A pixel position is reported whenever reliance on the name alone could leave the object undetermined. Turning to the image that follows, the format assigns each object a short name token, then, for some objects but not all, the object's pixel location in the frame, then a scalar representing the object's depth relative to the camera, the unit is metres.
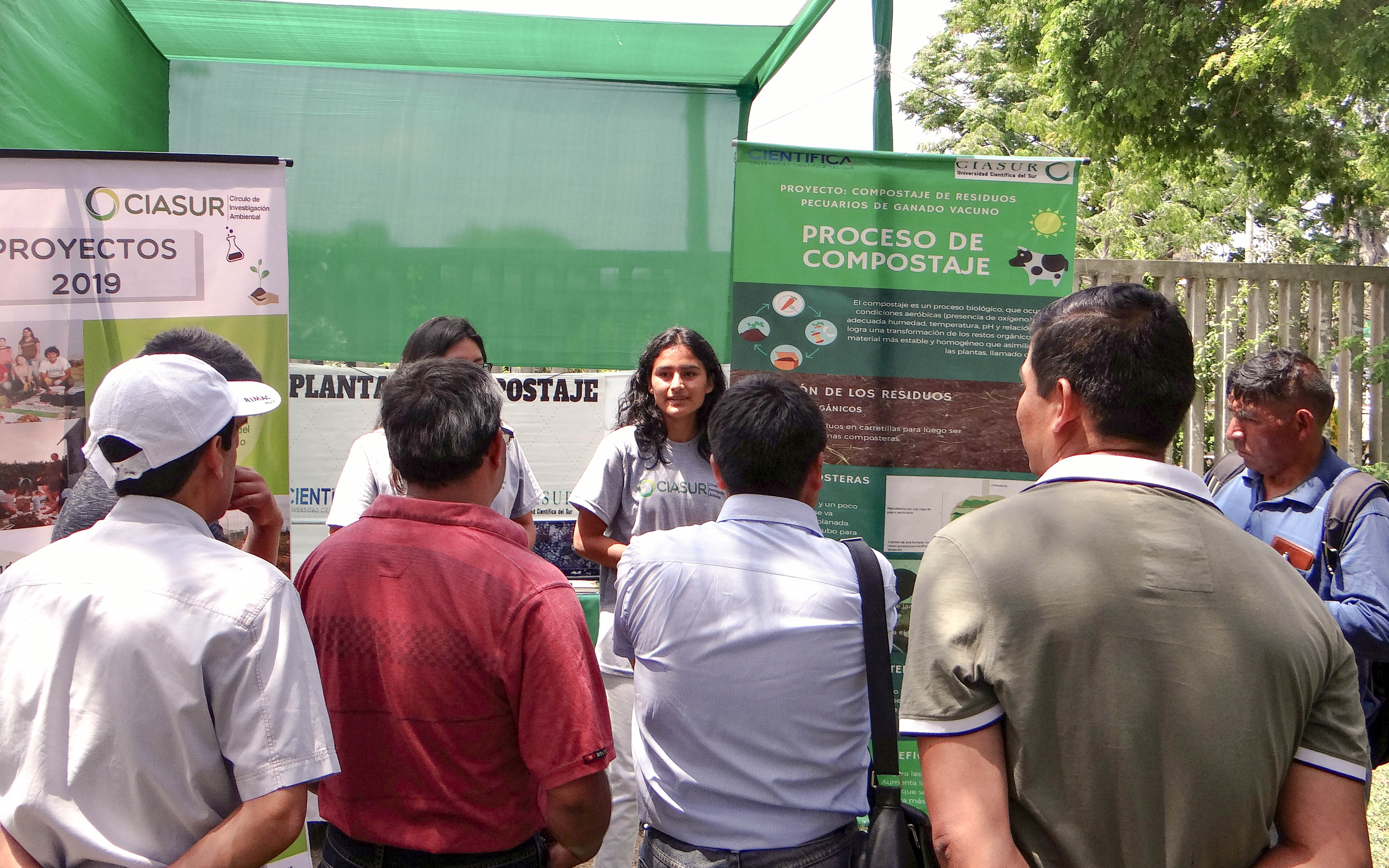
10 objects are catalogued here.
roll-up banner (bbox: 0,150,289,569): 2.85
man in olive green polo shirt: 1.17
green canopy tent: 4.10
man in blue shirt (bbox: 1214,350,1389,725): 2.53
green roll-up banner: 3.66
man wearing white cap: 1.32
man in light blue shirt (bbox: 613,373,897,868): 1.75
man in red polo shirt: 1.57
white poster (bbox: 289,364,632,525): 4.02
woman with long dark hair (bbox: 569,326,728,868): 3.06
